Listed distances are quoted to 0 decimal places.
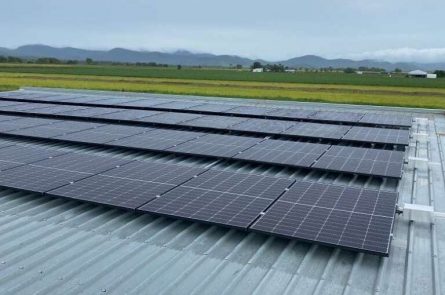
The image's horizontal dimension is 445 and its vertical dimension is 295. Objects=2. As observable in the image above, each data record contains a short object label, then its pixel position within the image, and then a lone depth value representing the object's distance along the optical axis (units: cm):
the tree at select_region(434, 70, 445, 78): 15162
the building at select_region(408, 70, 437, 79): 16525
